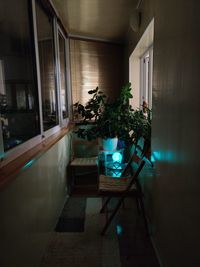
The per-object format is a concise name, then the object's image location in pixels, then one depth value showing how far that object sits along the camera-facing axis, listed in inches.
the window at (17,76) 46.8
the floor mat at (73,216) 77.1
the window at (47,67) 73.5
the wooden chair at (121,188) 70.7
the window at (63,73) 106.0
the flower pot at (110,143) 99.1
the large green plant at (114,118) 87.6
